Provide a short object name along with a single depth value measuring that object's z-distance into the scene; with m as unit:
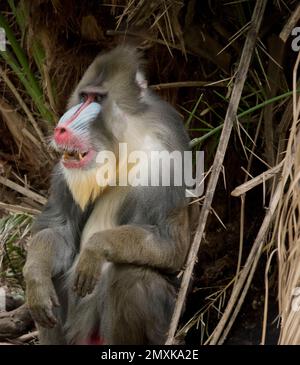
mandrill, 8.25
